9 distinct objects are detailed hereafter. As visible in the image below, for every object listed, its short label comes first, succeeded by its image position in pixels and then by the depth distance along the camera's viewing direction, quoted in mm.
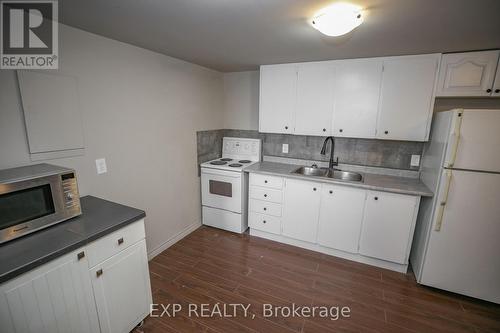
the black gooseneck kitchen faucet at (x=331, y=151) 2865
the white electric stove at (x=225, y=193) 2949
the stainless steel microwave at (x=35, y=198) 1191
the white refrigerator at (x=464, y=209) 1767
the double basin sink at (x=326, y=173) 2850
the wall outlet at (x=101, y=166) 1901
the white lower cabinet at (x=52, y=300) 1028
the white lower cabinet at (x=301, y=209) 2590
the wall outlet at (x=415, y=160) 2572
